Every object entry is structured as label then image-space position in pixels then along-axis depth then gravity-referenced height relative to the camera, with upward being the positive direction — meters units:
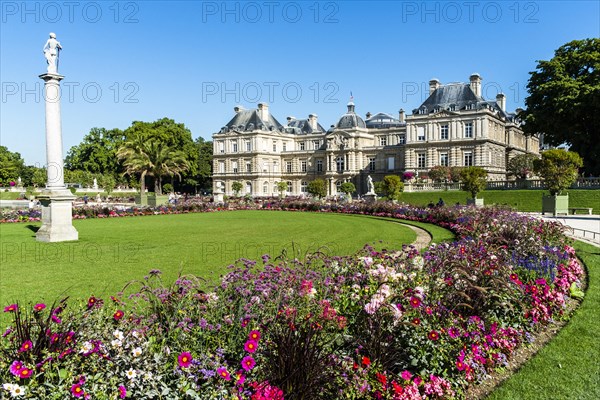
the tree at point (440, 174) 47.66 +1.10
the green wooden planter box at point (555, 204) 21.55 -1.04
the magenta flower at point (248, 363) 3.43 -1.38
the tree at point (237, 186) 55.92 +0.04
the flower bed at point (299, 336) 3.34 -1.35
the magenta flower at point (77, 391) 3.03 -1.39
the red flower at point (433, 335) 4.04 -1.38
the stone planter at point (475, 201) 26.76 -1.06
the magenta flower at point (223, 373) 3.28 -1.39
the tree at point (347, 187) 46.15 -0.19
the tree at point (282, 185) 60.41 +0.12
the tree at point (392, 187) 30.89 -0.16
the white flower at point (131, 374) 3.21 -1.36
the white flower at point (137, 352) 3.40 -1.26
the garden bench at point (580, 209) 23.95 -1.51
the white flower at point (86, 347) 3.39 -1.23
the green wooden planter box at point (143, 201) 36.54 -1.13
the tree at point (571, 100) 31.55 +6.10
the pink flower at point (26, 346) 3.28 -1.18
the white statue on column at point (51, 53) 14.36 +4.41
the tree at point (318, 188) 39.69 -0.22
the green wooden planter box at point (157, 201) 34.16 -1.07
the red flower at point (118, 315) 4.04 -1.17
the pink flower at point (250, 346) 3.52 -1.27
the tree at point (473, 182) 27.75 +0.12
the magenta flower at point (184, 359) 3.29 -1.29
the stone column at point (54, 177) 14.12 +0.36
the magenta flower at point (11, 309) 3.64 -0.99
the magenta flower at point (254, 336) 3.58 -1.21
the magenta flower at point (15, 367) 3.06 -1.24
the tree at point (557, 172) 22.12 +0.59
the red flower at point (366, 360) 3.74 -1.49
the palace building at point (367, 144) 52.84 +5.90
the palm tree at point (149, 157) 41.16 +2.90
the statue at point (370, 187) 36.97 -0.17
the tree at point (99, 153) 68.88 +5.57
